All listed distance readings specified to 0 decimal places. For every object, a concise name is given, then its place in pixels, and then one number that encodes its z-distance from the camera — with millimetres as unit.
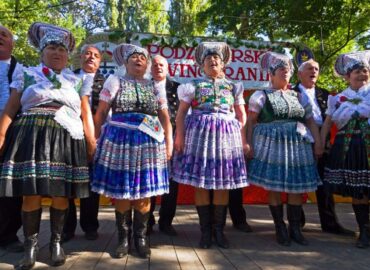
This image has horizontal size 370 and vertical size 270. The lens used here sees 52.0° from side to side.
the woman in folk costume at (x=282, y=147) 3451
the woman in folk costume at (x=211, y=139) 3262
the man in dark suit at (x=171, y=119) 3975
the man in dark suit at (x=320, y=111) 4000
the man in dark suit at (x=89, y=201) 3713
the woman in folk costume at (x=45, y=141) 2594
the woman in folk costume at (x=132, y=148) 2934
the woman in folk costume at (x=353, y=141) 3391
